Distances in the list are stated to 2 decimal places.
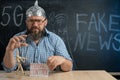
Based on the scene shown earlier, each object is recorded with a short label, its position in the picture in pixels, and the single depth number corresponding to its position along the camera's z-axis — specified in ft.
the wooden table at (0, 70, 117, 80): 7.39
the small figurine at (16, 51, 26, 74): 7.80
